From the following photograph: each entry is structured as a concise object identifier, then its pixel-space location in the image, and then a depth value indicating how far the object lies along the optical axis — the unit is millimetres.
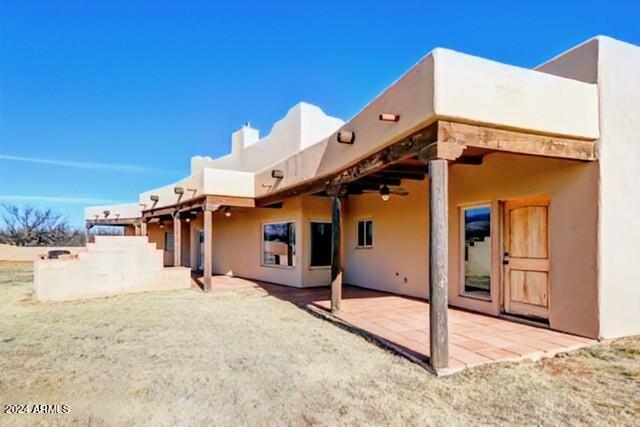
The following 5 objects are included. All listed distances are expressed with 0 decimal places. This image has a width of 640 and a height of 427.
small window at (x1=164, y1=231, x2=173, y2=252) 19484
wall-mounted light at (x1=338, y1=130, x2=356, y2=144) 6312
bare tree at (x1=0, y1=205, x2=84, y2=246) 27469
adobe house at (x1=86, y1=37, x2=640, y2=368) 4152
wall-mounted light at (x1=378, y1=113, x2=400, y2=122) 4738
